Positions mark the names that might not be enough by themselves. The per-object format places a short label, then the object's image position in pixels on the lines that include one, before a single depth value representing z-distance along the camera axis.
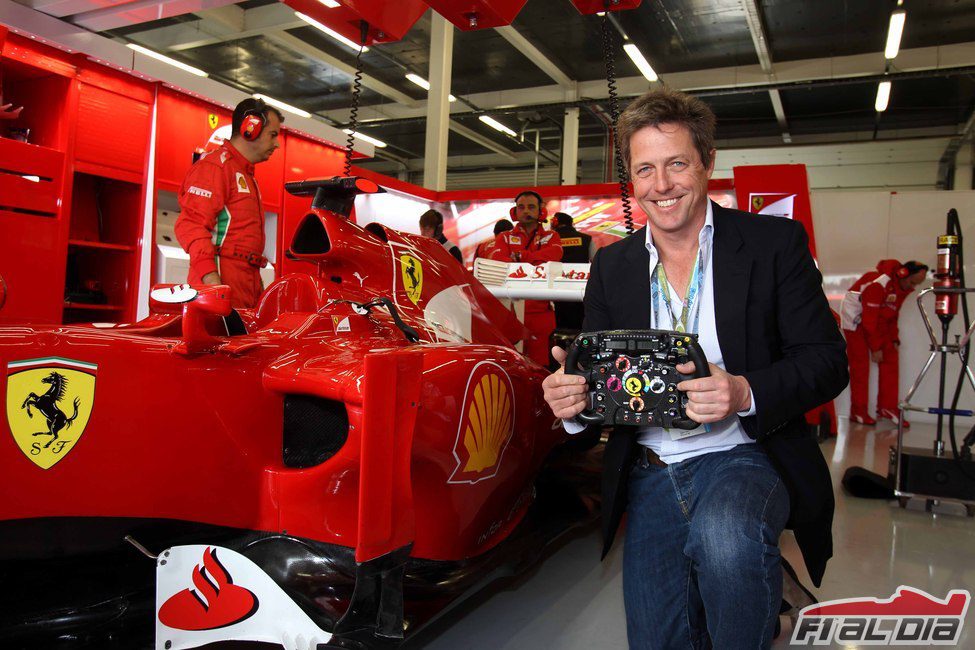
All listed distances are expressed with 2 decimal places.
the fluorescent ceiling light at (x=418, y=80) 13.16
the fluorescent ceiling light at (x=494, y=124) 15.34
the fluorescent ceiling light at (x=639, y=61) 10.77
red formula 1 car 1.40
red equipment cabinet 4.84
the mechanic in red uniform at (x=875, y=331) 7.79
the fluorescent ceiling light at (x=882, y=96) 11.85
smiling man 1.35
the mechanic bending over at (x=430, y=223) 6.35
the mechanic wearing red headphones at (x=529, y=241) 5.30
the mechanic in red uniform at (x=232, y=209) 3.13
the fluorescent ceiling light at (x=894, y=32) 8.69
